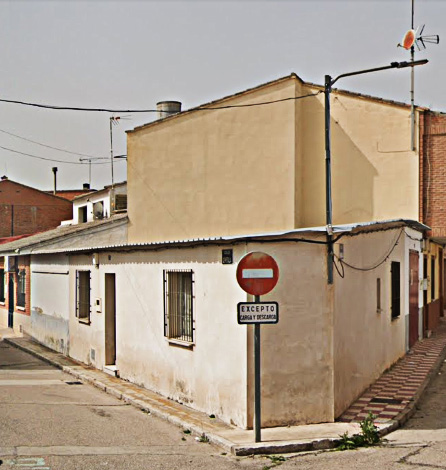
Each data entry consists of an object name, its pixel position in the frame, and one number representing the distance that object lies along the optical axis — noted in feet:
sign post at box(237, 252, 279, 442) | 29.45
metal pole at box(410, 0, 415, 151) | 66.28
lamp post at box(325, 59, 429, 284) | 32.86
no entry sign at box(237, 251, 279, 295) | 29.71
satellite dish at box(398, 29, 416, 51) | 65.05
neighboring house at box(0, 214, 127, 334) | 65.31
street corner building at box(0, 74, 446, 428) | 32.65
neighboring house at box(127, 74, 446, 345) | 67.51
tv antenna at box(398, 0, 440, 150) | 64.80
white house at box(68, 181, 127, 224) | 102.47
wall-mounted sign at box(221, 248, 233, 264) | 33.91
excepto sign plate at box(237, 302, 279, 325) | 29.30
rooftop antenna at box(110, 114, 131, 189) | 90.17
